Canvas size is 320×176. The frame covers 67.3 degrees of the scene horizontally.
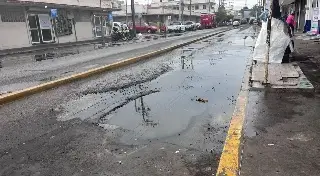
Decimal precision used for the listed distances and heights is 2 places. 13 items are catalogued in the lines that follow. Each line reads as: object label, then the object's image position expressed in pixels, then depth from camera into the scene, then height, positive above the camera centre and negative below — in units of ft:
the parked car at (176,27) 123.72 +8.20
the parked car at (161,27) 125.77 +8.56
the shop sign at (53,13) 71.61 +10.03
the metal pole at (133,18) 92.93 +10.22
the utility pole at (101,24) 95.07 +8.35
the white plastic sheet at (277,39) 25.81 +0.09
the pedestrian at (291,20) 35.94 +2.91
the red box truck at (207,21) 164.18 +14.29
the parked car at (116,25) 97.55 +8.13
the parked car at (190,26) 136.78 +9.57
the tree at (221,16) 219.46 +23.20
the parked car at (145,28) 123.12 +8.10
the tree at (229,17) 224.71 +22.88
